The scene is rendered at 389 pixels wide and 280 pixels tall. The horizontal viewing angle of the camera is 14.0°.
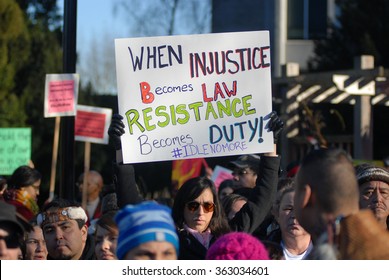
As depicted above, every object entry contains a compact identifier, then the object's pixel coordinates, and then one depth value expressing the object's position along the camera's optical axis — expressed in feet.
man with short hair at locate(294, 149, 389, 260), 16.62
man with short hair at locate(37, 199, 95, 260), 28.73
